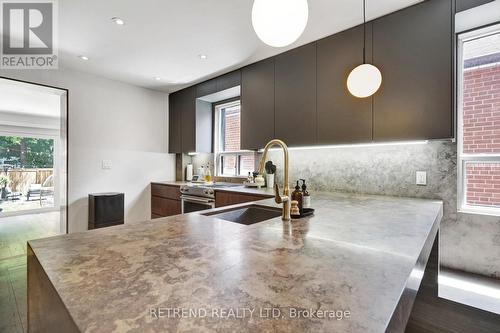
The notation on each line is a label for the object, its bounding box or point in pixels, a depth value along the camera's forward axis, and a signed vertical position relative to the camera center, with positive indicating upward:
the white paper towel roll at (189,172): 4.18 -0.13
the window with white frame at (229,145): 3.56 +0.32
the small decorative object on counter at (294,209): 1.28 -0.24
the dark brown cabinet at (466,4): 1.59 +1.10
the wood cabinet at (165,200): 3.44 -0.56
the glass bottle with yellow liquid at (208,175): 3.71 -0.17
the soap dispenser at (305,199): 1.47 -0.22
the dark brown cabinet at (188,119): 3.72 +0.75
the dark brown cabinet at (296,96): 2.33 +0.72
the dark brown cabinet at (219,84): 3.12 +1.15
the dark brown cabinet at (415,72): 1.65 +0.69
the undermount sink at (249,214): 1.53 -0.33
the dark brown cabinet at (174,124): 4.01 +0.71
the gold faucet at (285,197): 1.20 -0.17
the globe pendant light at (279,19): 1.05 +0.68
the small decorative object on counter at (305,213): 1.28 -0.28
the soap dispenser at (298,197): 1.35 -0.19
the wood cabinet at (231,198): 2.37 -0.36
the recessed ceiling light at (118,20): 2.03 +1.27
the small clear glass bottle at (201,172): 4.01 -0.13
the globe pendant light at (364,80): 1.69 +0.62
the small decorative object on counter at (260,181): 2.85 -0.20
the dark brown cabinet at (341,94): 2.01 +0.65
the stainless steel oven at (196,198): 2.81 -0.42
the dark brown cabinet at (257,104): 2.70 +0.73
